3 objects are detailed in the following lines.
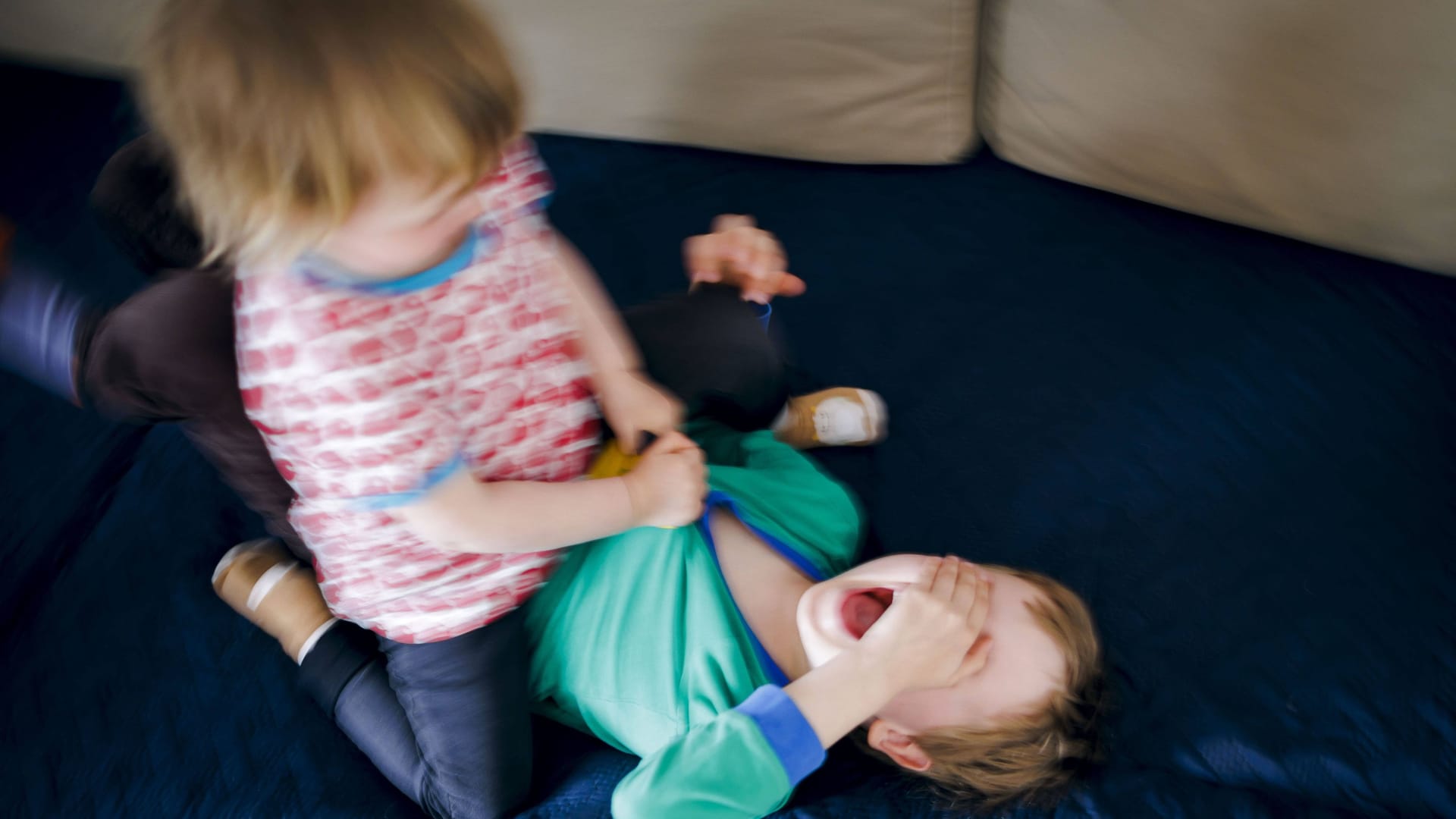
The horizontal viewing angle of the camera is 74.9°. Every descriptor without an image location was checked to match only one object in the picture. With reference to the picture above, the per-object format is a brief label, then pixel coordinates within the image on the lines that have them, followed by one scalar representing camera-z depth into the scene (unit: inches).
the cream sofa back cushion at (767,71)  51.6
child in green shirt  30.1
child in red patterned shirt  21.7
